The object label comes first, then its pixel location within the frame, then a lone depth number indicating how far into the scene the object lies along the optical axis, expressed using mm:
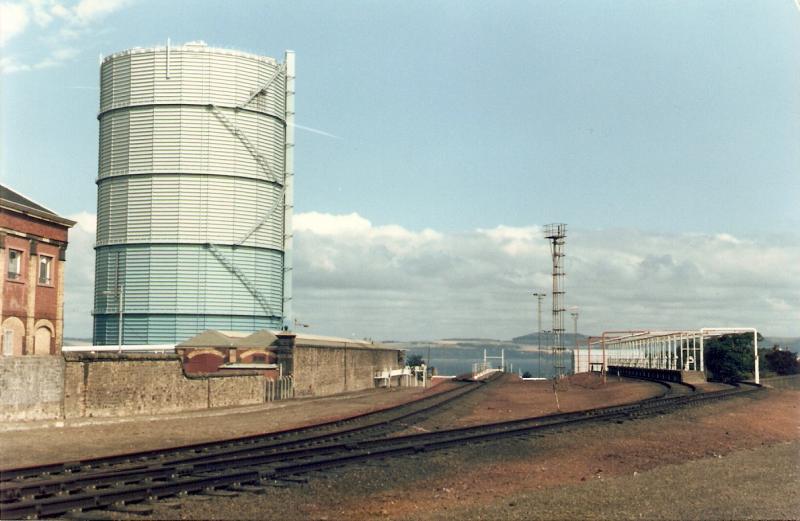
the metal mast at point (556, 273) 67812
